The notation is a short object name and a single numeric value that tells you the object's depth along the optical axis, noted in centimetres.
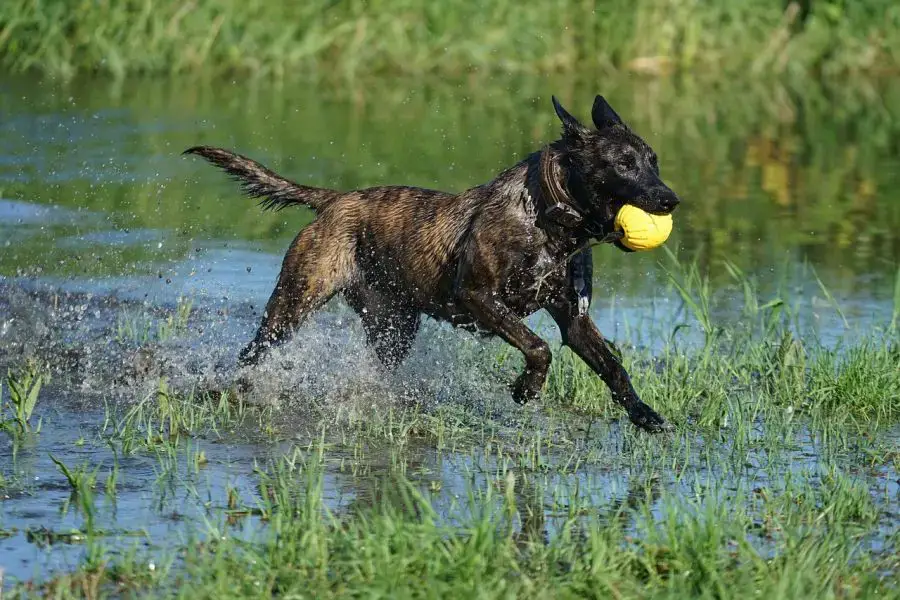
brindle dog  1385
